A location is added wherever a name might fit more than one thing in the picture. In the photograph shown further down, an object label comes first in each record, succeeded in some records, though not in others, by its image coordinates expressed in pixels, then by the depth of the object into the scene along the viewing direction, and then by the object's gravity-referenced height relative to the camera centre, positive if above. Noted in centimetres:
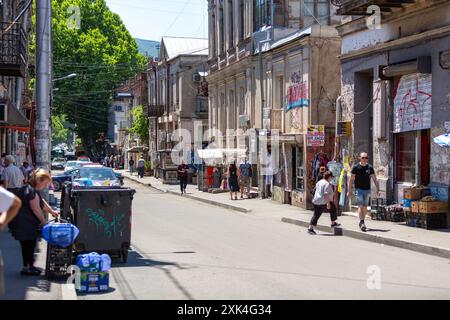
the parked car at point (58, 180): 3561 -155
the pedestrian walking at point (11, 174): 1845 -65
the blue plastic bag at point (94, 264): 934 -150
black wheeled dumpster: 1150 -113
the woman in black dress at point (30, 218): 1008 -97
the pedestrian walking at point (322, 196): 1680 -111
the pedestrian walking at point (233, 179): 2964 -124
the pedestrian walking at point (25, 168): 2148 -59
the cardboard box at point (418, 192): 1720 -103
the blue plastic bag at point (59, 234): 983 -117
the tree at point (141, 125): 6100 +210
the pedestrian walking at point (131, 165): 5959 -131
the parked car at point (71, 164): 4245 -92
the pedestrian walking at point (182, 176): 3453 -129
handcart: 995 -157
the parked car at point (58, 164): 7019 -147
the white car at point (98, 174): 2536 -91
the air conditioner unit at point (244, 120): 3212 +132
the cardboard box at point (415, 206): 1691 -136
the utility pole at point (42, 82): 1595 +153
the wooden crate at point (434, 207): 1653 -134
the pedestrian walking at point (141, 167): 5212 -130
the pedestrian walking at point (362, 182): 1662 -77
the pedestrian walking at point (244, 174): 3045 -106
